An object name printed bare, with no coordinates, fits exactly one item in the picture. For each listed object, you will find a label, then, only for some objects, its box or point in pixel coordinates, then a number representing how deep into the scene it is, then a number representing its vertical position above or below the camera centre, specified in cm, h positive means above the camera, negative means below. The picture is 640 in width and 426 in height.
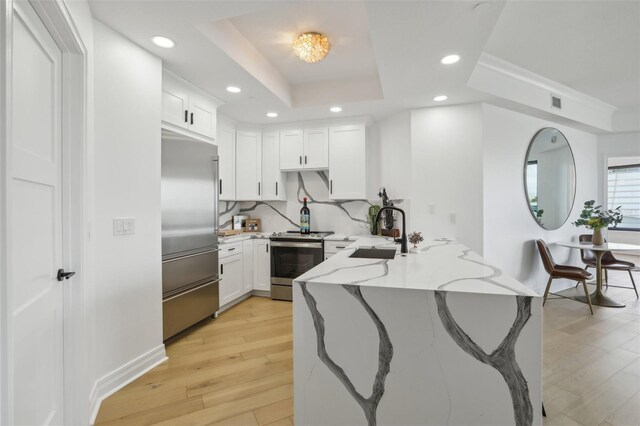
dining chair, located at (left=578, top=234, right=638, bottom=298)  395 -66
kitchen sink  216 -30
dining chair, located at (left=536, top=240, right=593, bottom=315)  346 -68
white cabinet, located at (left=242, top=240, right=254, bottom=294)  383 -66
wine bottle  416 -9
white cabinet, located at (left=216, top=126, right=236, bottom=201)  376 +68
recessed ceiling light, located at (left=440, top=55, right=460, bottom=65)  241 +126
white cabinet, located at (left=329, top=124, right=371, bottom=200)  397 +69
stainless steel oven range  381 -55
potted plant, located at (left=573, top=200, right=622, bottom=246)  375 -12
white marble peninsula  120 -58
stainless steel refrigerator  252 -15
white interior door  115 -3
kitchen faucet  214 -22
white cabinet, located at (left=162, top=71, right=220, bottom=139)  258 +102
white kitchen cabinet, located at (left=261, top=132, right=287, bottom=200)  428 +62
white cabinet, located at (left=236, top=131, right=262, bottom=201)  411 +68
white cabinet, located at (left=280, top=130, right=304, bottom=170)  418 +91
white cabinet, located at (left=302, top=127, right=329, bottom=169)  409 +90
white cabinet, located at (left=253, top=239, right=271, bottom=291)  398 -67
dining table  362 -65
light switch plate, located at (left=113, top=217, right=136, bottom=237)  200 -7
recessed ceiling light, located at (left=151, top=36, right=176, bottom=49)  211 +124
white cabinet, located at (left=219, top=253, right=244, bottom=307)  340 -75
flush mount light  253 +144
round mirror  388 +48
